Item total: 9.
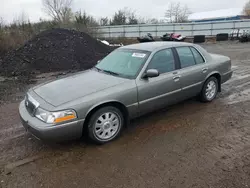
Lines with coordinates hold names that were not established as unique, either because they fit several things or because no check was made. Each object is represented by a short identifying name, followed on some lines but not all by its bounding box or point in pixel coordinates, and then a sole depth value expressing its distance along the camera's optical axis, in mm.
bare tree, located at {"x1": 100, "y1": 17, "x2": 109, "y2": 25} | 37569
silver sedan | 3053
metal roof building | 58322
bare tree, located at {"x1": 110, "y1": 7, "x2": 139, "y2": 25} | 39356
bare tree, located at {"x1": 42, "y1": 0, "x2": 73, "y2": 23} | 42594
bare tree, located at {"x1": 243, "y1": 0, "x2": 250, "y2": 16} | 64569
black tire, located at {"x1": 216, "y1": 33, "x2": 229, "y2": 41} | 24656
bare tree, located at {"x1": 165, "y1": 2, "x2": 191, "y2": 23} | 64062
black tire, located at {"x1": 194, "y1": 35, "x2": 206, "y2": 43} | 24125
